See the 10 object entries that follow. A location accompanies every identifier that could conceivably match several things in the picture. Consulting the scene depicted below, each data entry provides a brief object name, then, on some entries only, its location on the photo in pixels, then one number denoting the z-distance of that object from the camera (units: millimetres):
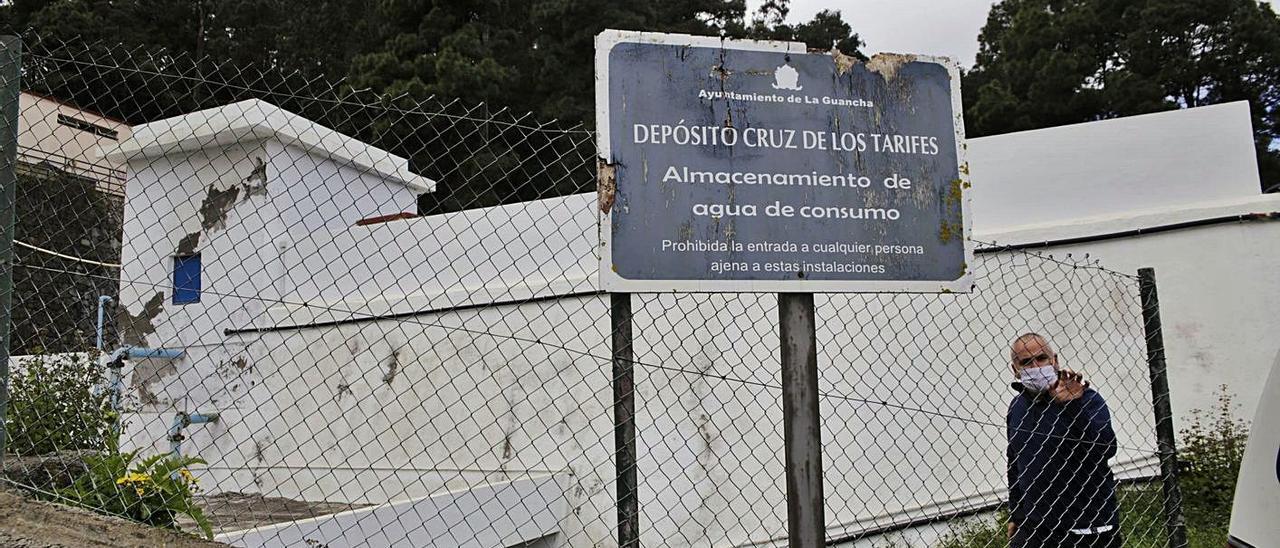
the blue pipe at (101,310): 5761
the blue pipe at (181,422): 5242
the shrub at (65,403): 5035
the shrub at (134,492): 2992
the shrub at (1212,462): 5570
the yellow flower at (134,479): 3047
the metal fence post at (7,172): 2434
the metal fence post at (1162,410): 3691
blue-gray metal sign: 2471
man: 3686
